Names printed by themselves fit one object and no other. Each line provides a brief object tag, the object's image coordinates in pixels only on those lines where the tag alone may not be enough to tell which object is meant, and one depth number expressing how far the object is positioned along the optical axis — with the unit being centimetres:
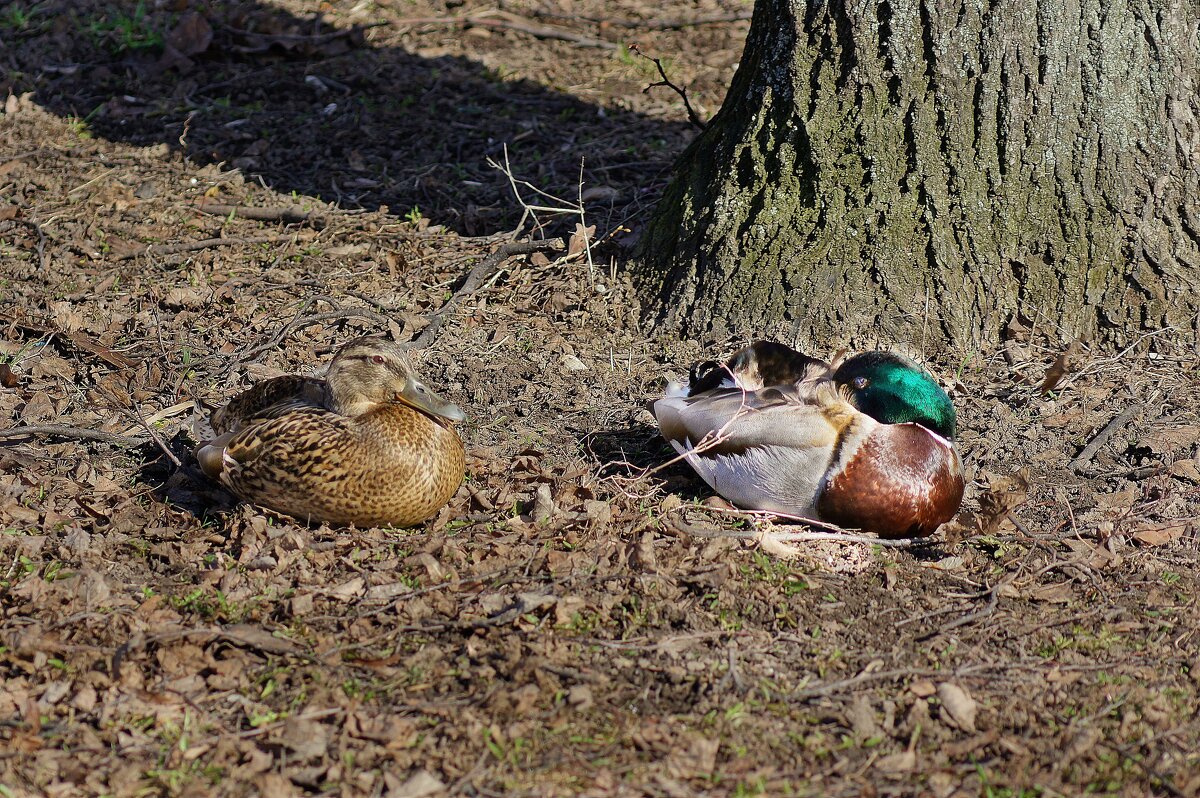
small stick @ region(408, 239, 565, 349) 1086
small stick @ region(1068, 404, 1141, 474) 921
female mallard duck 804
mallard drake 809
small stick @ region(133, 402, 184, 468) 890
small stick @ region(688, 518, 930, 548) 820
